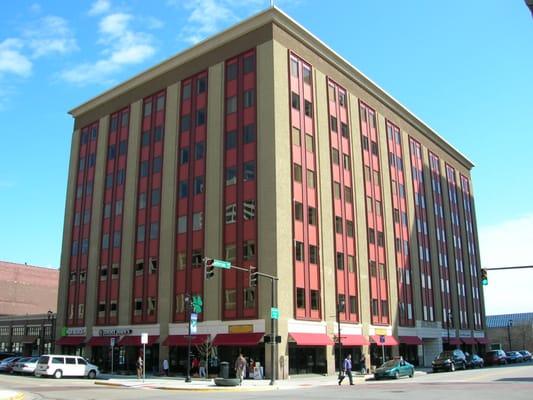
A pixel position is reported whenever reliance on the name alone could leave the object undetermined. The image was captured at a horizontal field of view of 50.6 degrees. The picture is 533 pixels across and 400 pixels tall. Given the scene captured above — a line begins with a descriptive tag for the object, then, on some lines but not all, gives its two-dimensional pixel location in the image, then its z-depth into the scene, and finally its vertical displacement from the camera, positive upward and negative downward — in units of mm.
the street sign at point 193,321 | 39781 +1110
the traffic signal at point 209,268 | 31453 +3761
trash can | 38906 -2232
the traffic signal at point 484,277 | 33475 +3320
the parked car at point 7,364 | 50712 -2196
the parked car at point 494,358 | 69125 -2888
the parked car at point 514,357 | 75669 -3080
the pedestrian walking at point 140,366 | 41806 -2091
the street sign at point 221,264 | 32250 +4183
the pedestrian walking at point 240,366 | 37031 -1923
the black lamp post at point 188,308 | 39531 +2256
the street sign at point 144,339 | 39312 -88
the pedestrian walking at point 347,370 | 36594 -2221
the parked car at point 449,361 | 52188 -2488
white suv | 43812 -2155
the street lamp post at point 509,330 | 110944 +597
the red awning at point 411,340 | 59216 -546
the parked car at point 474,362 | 60269 -2937
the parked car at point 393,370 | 41594 -2557
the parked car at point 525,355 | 82825 -3203
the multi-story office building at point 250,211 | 46531 +11847
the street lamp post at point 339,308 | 43500 +2096
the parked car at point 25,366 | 47322 -2215
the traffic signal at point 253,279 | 34638 +3442
